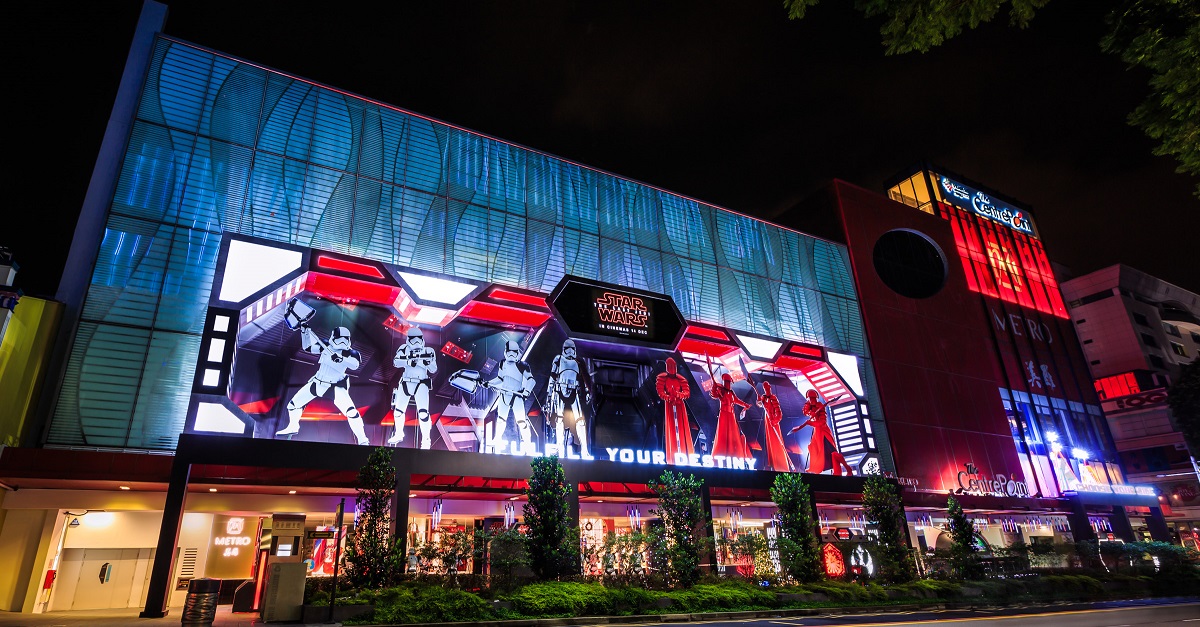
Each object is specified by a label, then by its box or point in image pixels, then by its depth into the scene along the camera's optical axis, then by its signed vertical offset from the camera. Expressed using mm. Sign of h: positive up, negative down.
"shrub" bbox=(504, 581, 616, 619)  16328 -1179
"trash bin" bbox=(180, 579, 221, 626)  14047 -636
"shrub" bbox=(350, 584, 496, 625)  15055 -1049
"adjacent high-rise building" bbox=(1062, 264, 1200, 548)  62500 +17712
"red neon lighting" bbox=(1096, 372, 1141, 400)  66938 +14133
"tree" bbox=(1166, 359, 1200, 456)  38562 +6840
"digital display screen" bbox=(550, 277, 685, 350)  27906 +10362
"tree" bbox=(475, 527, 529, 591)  18344 +59
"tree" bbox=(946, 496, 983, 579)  24953 -537
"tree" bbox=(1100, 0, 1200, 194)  8906 +6276
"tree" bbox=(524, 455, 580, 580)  19281 +874
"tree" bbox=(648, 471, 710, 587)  20594 +753
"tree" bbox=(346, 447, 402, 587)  17000 +806
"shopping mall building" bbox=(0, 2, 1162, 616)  19656 +7895
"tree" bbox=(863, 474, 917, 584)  23844 +371
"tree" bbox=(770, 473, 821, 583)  22422 +417
